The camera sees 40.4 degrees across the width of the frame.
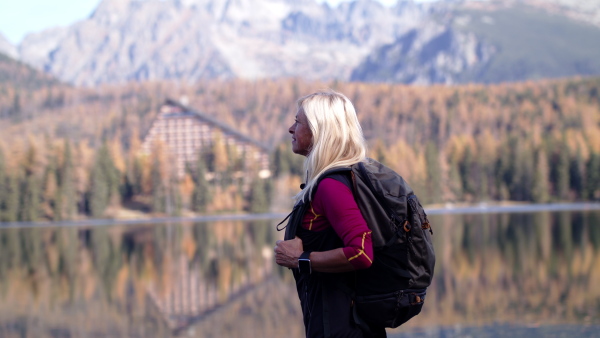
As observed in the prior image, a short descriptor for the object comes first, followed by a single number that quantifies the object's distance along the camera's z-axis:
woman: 4.01
